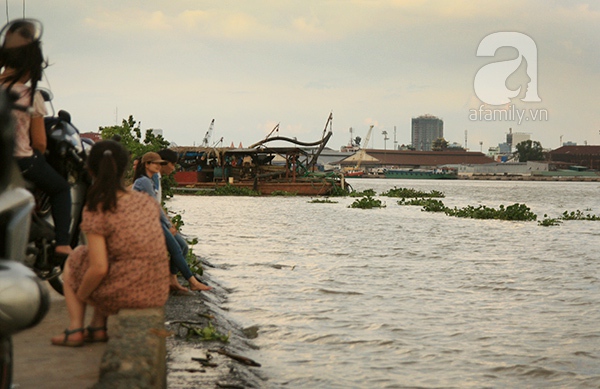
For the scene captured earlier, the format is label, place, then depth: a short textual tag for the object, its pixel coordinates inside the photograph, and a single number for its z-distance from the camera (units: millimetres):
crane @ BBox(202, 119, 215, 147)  100875
